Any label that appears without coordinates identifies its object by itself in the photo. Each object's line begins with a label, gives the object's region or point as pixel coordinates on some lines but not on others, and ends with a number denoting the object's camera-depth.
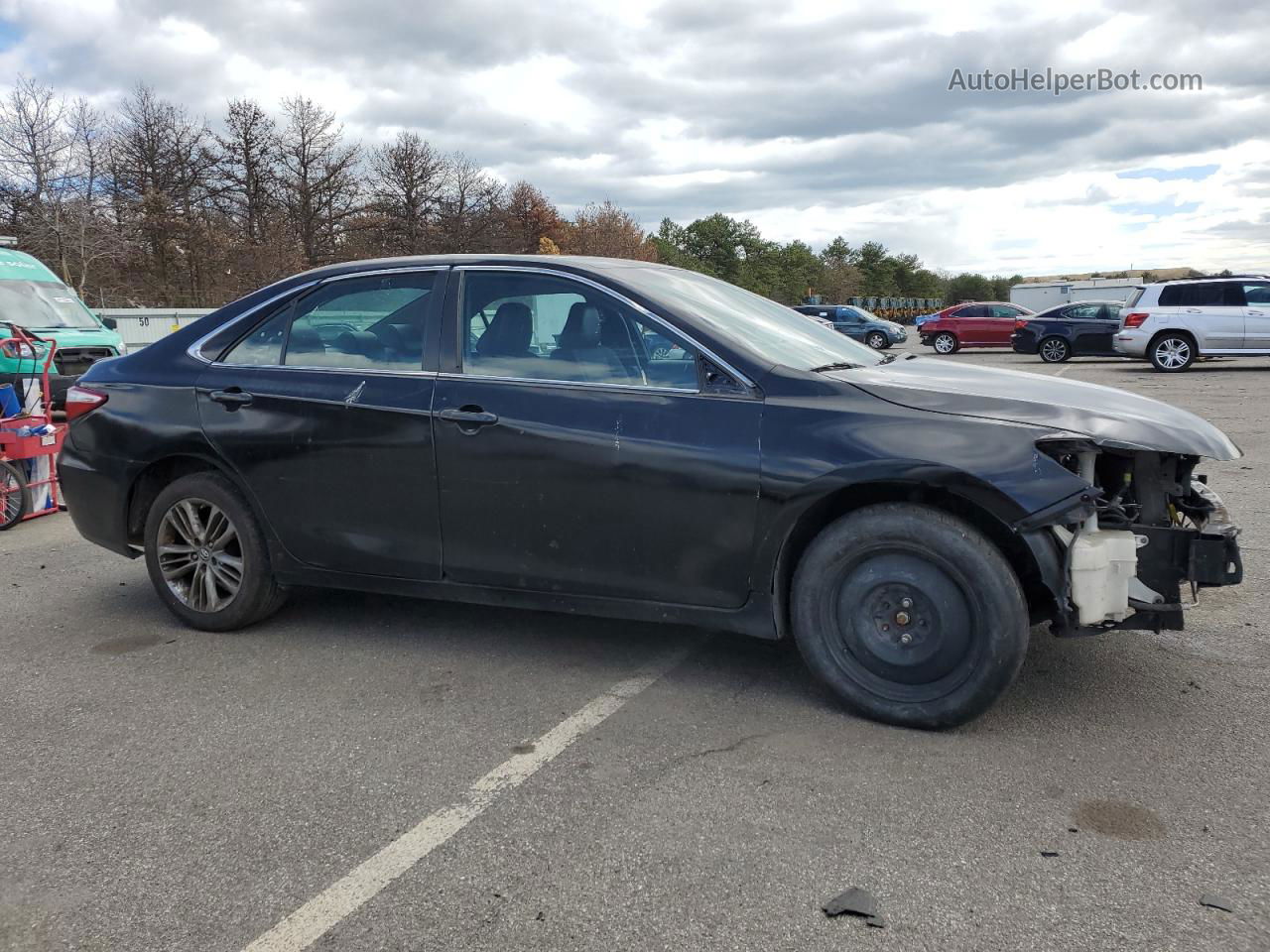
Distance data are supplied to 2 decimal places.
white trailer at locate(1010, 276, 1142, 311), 58.94
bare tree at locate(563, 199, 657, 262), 68.07
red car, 32.72
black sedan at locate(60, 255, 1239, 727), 3.45
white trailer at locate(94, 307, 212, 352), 20.44
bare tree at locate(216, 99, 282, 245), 46.03
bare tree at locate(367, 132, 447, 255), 54.22
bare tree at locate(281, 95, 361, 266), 49.28
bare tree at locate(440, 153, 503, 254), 55.31
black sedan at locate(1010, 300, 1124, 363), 25.78
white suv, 20.28
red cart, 7.28
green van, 13.09
